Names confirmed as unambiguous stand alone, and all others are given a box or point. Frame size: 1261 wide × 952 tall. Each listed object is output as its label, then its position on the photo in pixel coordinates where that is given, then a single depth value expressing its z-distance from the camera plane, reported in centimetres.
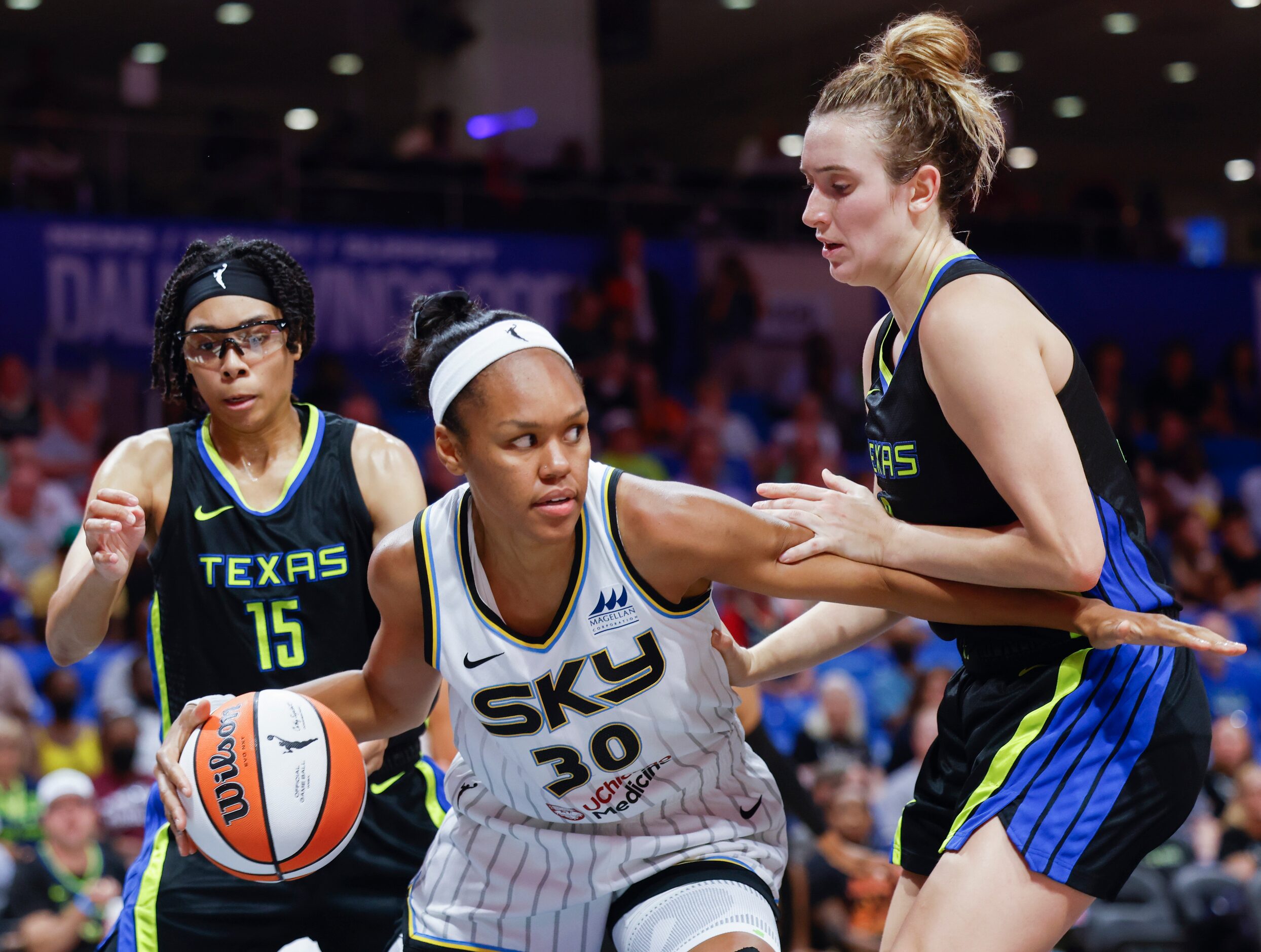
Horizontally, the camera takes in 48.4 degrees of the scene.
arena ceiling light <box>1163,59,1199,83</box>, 1780
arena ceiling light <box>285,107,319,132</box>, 1880
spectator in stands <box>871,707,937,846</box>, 746
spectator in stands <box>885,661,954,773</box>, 777
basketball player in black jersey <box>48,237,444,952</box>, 342
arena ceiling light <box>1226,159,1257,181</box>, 2091
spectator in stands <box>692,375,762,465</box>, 1105
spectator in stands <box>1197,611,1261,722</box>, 931
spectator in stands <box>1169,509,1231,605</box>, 1061
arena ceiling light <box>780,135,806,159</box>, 1656
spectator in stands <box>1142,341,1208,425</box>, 1309
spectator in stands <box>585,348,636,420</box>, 1080
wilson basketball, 297
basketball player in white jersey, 276
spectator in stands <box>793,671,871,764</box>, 791
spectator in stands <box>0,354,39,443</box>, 934
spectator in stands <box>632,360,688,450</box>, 1099
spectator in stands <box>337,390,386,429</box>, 945
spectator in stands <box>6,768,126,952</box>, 619
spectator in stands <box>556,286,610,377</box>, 1069
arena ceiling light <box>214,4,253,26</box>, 1548
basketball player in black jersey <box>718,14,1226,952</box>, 257
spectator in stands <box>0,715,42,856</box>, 655
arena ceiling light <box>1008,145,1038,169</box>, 2027
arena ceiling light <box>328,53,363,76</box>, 1738
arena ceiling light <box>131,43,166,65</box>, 1712
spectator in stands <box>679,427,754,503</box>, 1020
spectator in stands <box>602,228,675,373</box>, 1124
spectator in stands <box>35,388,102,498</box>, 930
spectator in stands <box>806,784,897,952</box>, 678
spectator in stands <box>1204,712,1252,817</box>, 808
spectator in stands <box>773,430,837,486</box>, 1041
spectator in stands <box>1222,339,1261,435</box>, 1353
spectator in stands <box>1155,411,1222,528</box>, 1202
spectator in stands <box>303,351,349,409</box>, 987
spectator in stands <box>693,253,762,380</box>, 1166
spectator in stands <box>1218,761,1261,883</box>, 740
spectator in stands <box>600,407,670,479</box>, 998
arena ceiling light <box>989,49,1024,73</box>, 1712
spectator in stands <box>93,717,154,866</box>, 687
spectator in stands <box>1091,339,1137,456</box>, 1241
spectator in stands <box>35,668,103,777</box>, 721
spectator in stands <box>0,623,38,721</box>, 715
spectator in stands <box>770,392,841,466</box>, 1088
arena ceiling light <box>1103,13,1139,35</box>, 1564
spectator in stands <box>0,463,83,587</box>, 852
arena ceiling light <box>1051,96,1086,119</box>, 1942
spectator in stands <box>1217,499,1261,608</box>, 1088
